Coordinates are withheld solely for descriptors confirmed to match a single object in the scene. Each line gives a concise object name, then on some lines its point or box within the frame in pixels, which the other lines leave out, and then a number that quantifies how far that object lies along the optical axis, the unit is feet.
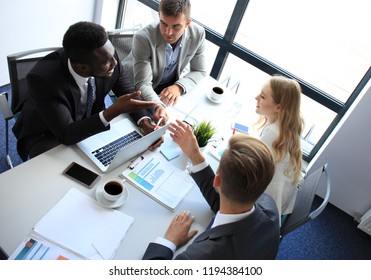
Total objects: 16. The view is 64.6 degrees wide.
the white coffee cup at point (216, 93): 6.58
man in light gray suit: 5.94
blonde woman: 5.11
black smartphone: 4.14
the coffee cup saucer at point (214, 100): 6.63
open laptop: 4.38
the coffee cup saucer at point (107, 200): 3.97
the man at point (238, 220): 3.36
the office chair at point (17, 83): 5.19
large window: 7.74
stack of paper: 3.42
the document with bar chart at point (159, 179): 4.34
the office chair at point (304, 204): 4.63
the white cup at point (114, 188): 4.01
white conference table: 3.56
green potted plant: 5.20
